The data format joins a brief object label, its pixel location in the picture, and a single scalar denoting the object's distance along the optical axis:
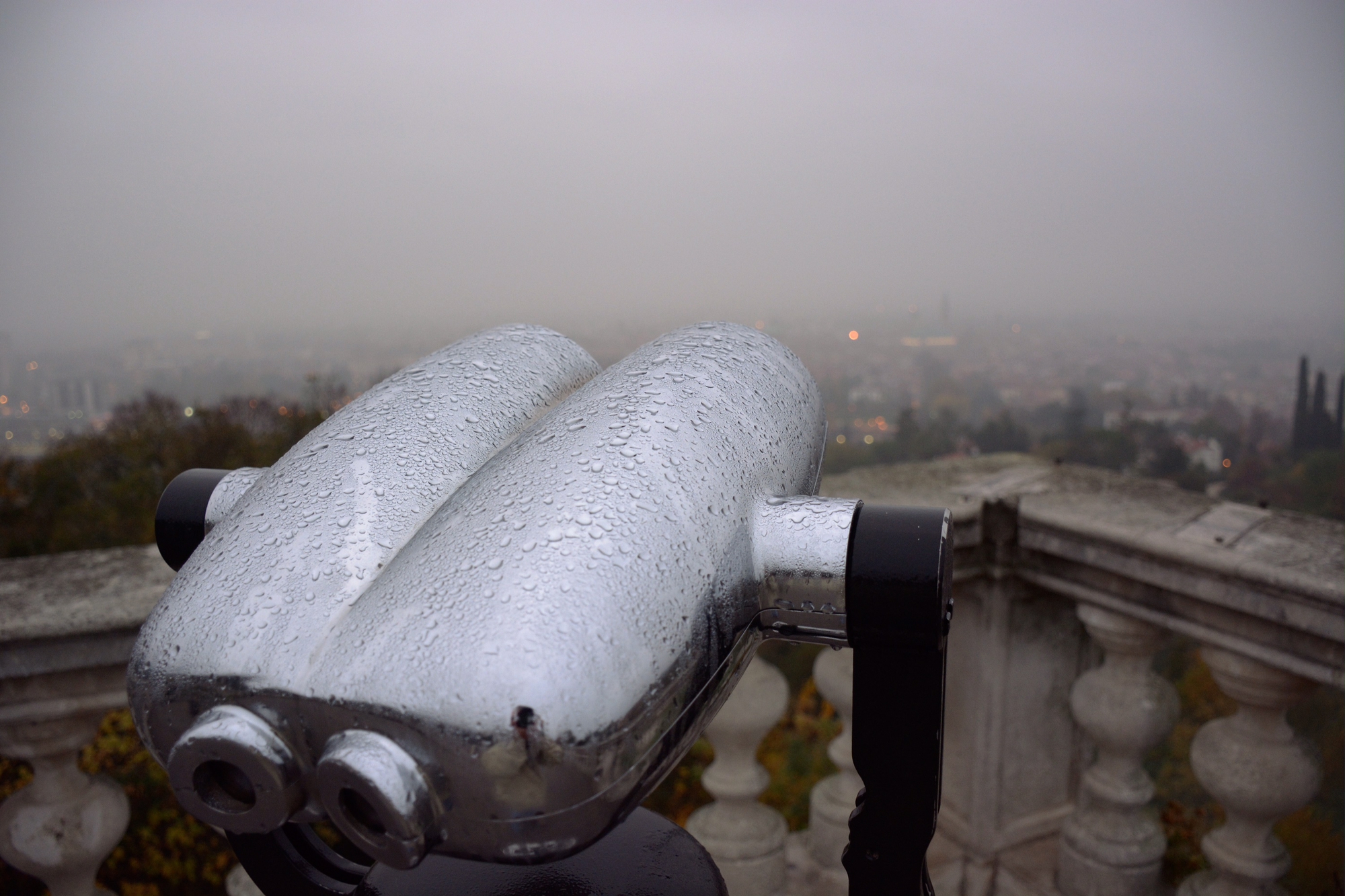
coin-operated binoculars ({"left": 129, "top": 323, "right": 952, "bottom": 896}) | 0.57
